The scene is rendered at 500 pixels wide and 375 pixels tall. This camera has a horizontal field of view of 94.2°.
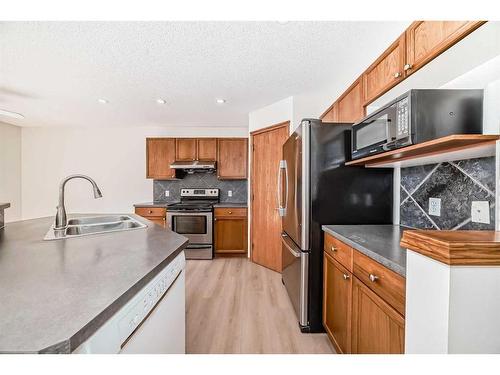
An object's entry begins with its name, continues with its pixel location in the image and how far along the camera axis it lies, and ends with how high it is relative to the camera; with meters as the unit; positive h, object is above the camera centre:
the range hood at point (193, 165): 3.98 +0.32
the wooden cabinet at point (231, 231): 3.85 -0.78
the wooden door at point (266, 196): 3.17 -0.18
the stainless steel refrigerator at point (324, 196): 1.79 -0.09
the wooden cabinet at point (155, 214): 3.88 -0.51
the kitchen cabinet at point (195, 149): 4.18 +0.63
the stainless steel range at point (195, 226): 3.73 -0.68
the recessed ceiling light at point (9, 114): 2.57 +0.79
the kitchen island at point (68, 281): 0.47 -0.31
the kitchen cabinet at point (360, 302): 0.95 -0.60
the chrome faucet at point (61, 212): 1.55 -0.19
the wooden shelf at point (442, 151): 0.89 +0.16
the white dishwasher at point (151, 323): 0.60 -0.47
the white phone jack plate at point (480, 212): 1.07 -0.12
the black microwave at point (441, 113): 1.03 +0.32
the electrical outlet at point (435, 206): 1.36 -0.13
